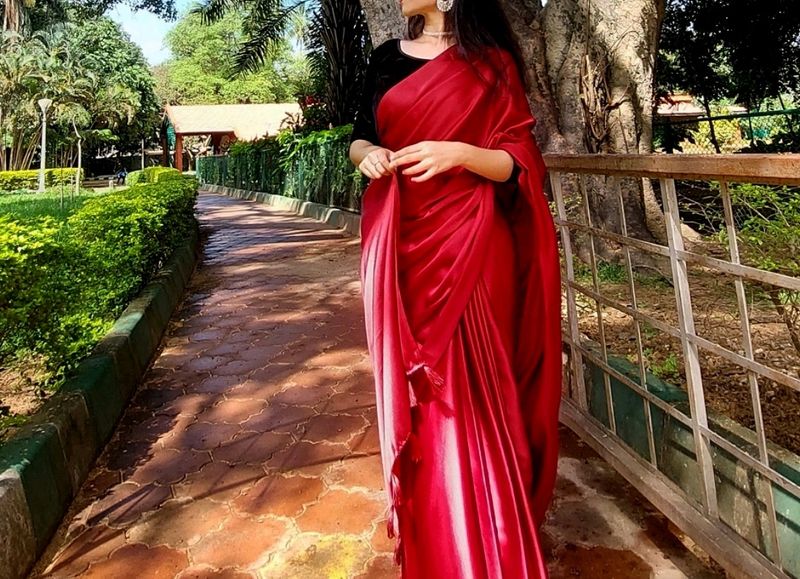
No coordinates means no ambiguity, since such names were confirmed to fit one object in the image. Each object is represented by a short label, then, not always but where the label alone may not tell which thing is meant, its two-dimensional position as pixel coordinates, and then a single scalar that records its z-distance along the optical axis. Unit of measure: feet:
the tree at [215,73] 141.28
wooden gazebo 108.58
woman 4.63
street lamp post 66.28
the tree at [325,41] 37.70
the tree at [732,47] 31.01
